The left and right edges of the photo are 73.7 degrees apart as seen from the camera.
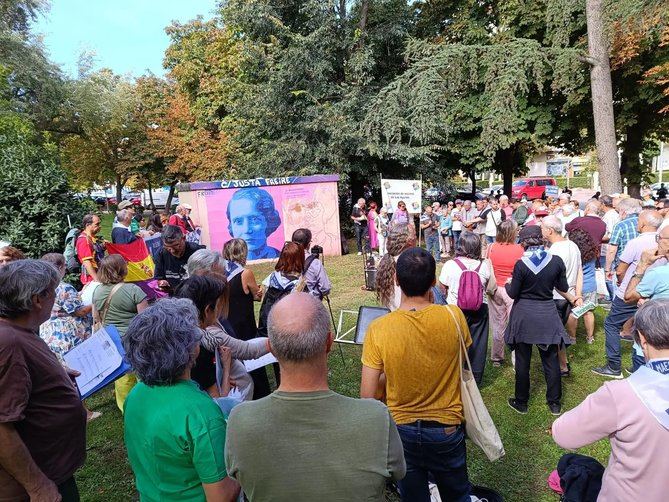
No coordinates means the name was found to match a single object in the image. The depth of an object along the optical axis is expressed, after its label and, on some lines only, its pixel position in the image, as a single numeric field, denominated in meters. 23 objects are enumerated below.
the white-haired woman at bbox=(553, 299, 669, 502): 1.73
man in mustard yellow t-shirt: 2.34
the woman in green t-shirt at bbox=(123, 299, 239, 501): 1.63
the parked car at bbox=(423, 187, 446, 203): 19.94
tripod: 5.80
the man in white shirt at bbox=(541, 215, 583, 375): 5.11
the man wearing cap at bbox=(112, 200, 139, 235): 8.28
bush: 7.20
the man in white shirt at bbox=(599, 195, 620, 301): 7.56
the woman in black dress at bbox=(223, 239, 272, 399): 4.24
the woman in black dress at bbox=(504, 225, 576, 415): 4.23
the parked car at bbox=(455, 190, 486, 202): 21.33
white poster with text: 13.78
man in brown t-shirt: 1.90
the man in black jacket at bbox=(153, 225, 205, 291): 5.31
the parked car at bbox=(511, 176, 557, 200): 33.25
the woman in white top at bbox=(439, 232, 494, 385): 4.56
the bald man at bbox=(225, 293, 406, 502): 1.40
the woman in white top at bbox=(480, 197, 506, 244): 12.58
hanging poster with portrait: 13.75
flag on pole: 6.33
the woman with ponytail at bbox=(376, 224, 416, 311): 4.14
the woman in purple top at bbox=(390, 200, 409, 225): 13.45
